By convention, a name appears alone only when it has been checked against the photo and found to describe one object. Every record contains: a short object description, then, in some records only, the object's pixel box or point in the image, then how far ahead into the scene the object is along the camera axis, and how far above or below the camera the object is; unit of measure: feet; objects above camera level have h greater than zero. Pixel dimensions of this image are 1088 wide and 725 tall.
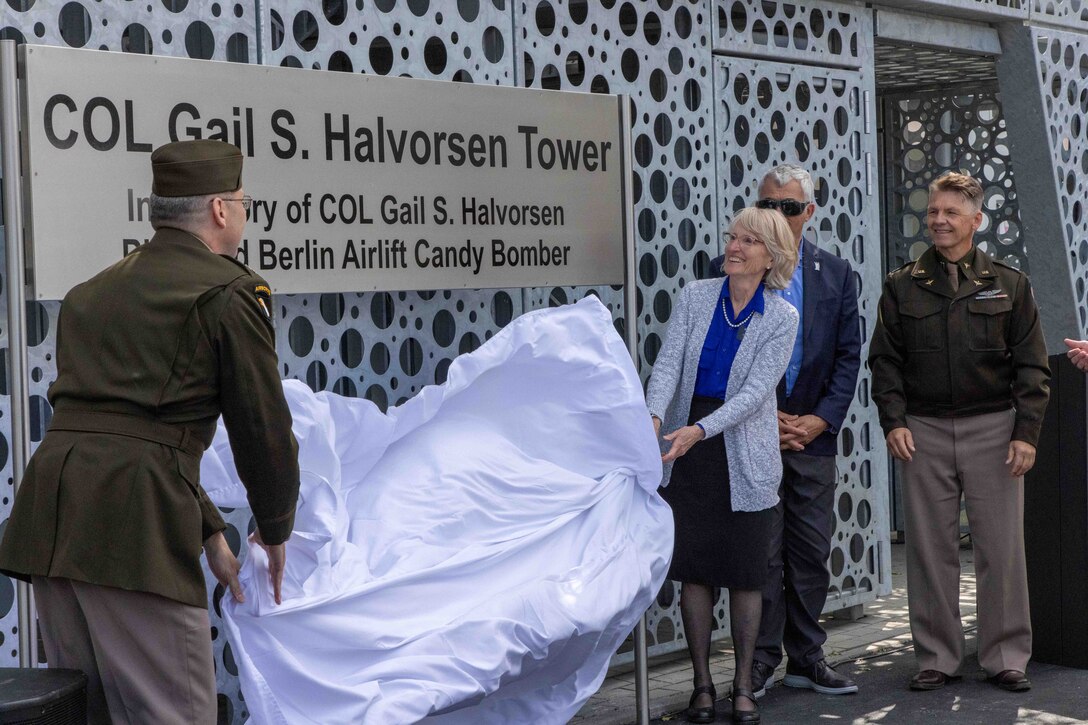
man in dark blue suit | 18.98 -1.13
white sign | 13.26 +2.02
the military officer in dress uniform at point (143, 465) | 10.73 -0.66
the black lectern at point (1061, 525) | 20.30 -2.57
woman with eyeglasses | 17.43 -0.99
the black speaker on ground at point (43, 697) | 9.60 -2.09
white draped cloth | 12.89 -1.75
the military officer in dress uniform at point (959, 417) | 18.89 -0.95
